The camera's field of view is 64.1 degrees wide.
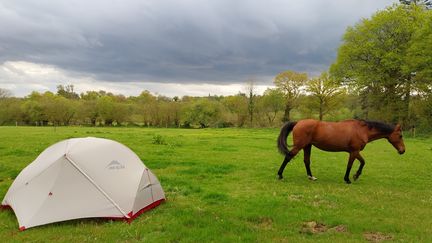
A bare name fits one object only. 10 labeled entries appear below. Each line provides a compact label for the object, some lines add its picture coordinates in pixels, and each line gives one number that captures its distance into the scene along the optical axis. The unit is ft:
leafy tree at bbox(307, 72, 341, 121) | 197.21
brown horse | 39.06
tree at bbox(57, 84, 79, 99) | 387.14
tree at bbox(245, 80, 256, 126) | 238.48
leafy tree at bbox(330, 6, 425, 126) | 133.08
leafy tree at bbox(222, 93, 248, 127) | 240.94
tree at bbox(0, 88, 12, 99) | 301.55
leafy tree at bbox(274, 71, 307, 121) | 217.15
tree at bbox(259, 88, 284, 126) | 224.33
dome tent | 23.15
